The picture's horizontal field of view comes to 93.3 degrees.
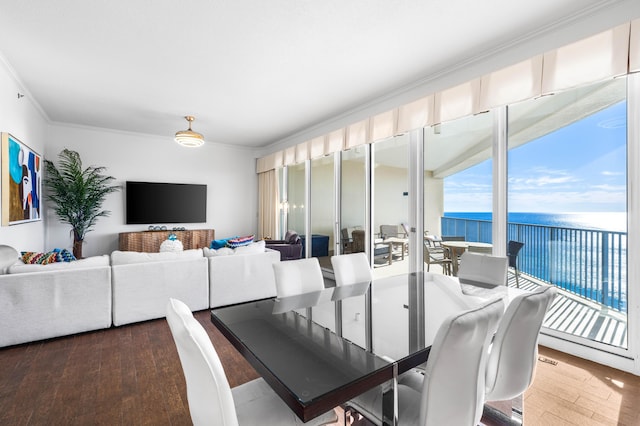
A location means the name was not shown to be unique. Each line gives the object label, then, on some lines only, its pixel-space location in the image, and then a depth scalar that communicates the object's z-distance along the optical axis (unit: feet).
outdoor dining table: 10.94
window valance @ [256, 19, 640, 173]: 6.94
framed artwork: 10.11
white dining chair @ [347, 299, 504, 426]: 3.14
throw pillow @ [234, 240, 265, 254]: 12.80
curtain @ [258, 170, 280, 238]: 22.02
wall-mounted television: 19.74
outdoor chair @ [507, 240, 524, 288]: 9.54
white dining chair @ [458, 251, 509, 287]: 7.79
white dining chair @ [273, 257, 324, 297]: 6.81
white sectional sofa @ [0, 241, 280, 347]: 8.79
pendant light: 15.01
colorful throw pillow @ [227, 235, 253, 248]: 15.14
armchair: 16.93
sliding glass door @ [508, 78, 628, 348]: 7.75
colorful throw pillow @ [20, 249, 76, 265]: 9.48
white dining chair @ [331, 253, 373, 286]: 7.99
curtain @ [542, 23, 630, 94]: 6.93
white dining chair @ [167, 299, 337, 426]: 2.92
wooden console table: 18.49
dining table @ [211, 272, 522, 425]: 3.31
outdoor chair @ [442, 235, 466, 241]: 11.17
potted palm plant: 16.76
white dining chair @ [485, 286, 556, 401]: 4.07
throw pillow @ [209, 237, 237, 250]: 17.44
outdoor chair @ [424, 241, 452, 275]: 11.72
